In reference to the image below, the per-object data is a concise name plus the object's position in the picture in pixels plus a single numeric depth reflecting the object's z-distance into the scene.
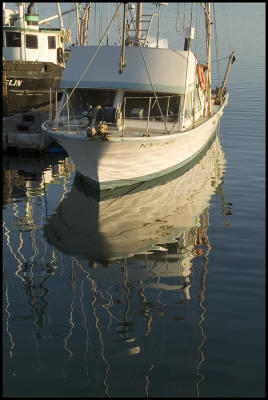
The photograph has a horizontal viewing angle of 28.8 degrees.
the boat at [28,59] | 27.81
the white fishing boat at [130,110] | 16.06
